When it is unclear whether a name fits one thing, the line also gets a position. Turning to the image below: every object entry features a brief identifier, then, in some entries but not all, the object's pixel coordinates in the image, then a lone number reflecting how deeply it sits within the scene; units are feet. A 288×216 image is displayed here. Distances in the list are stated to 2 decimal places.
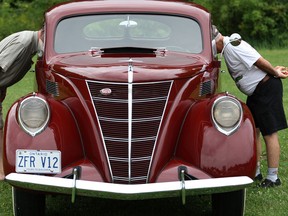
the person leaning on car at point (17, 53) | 33.51
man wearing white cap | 33.94
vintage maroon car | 24.97
